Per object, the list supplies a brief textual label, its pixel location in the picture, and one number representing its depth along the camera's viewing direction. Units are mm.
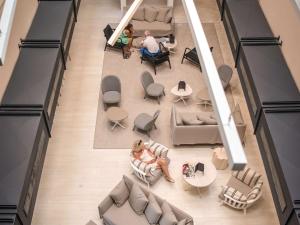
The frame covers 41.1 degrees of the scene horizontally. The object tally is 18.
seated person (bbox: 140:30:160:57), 10773
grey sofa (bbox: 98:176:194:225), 7383
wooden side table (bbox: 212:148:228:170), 8398
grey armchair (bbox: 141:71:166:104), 9945
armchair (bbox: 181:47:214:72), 11109
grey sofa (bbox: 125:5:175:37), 12008
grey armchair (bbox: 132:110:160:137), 9062
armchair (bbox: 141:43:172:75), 10799
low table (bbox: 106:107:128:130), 9281
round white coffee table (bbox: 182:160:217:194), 7898
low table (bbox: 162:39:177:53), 11445
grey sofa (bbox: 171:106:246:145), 8688
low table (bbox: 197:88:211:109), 9898
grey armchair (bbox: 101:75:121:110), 9734
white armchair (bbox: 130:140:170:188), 8141
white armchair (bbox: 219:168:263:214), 7605
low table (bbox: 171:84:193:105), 9934
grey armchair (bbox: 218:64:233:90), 10164
